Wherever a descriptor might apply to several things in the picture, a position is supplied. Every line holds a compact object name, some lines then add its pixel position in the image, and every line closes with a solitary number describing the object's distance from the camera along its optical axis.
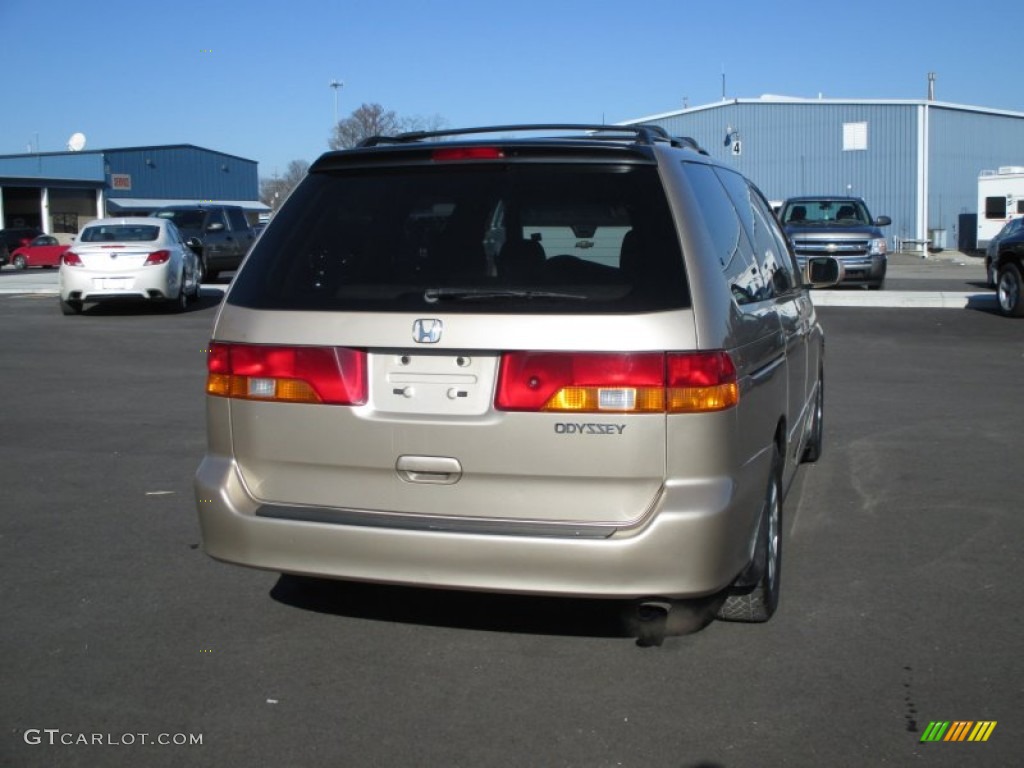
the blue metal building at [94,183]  62.47
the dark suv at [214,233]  25.34
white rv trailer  41.09
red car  47.31
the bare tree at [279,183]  70.78
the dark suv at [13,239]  48.38
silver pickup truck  21.89
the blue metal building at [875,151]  50.72
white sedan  17.67
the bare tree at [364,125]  45.34
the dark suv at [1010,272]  17.17
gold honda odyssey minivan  3.81
